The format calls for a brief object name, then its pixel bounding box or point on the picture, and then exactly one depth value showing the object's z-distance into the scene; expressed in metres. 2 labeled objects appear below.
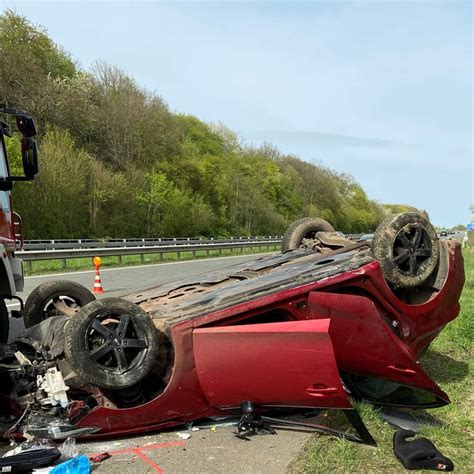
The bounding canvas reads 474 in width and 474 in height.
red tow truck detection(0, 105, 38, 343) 4.37
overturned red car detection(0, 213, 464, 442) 3.34
